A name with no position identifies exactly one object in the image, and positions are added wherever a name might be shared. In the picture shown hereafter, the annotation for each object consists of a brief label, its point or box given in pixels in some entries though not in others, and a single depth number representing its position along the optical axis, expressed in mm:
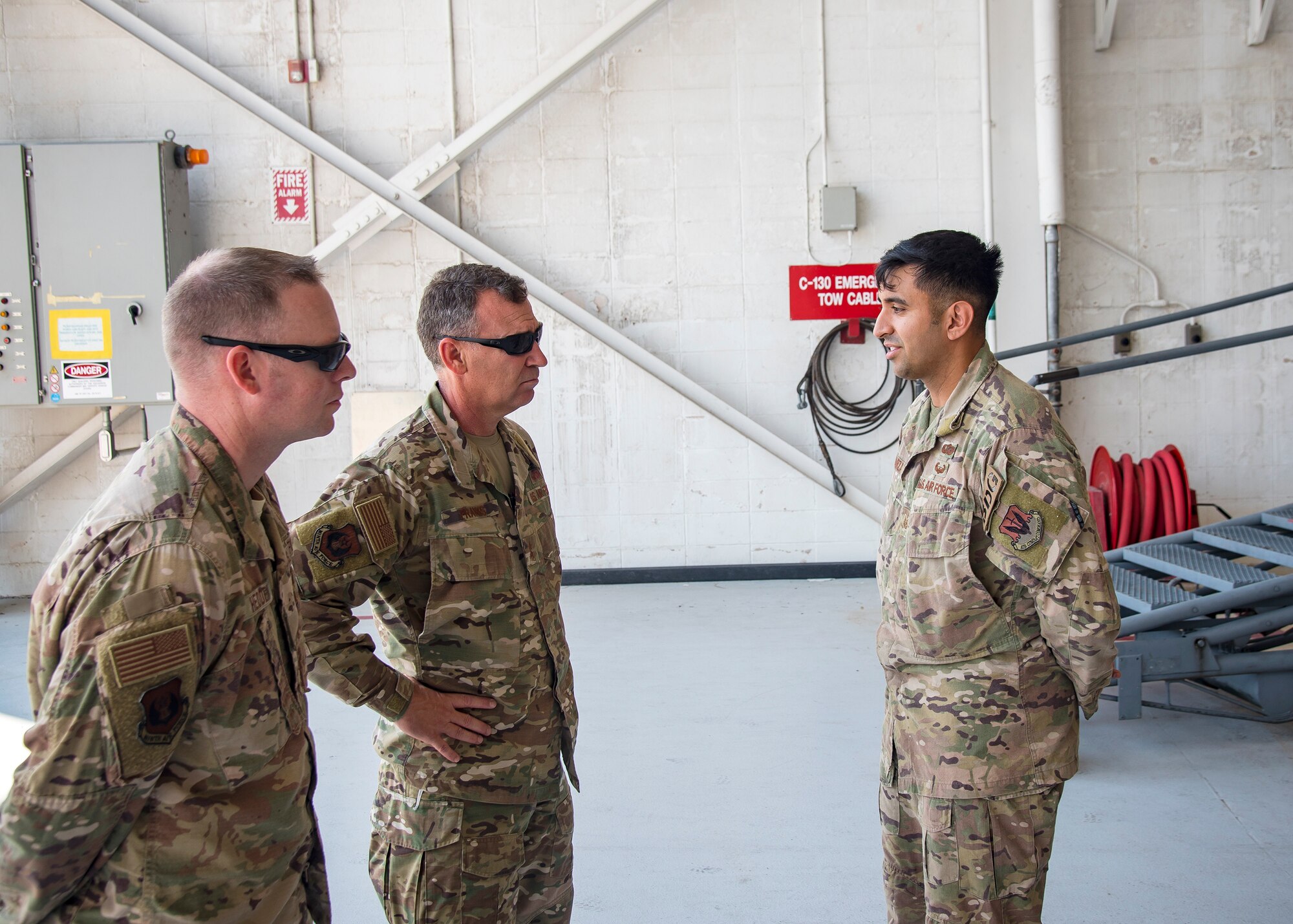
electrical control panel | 5762
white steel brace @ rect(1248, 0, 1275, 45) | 5875
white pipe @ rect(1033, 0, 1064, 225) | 5906
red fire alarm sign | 6258
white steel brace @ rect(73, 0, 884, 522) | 6016
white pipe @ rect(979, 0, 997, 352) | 6039
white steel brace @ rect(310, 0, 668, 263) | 5984
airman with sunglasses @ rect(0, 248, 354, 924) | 1034
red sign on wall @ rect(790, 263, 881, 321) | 6246
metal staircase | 3457
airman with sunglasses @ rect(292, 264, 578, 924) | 1727
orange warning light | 5914
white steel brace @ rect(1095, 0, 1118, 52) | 5895
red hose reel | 4738
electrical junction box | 6141
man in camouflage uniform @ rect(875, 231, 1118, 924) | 1763
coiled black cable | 6285
